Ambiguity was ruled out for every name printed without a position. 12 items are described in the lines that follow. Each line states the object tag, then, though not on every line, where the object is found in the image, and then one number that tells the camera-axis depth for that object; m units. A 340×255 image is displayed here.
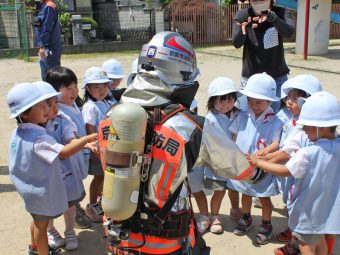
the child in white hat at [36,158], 2.79
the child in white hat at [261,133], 3.51
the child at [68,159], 3.25
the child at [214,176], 3.74
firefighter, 1.90
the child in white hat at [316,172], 2.65
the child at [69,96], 3.50
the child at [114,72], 4.45
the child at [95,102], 3.77
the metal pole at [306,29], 14.65
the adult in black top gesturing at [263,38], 4.34
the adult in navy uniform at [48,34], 7.10
